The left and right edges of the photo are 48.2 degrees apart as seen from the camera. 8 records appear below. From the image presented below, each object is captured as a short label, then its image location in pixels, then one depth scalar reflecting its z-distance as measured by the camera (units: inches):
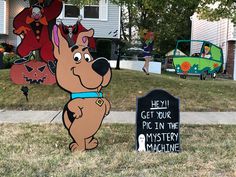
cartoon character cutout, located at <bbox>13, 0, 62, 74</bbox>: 299.4
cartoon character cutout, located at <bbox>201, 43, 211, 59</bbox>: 450.2
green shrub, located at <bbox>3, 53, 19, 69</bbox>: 485.5
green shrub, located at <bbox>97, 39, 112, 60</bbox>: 589.5
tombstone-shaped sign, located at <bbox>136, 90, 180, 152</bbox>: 152.1
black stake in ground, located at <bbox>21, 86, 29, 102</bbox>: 239.3
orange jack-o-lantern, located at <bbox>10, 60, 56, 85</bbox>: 293.6
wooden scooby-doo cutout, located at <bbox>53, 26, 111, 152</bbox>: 148.7
